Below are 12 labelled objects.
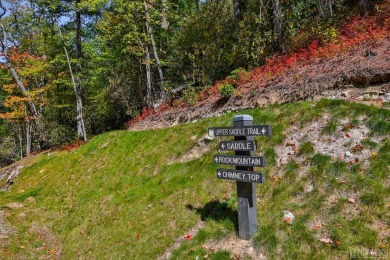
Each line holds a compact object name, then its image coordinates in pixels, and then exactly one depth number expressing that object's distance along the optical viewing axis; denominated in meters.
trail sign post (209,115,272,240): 5.68
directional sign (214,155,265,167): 5.47
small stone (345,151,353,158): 6.44
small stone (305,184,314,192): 6.24
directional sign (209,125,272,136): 5.39
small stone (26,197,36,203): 13.86
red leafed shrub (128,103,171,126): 18.53
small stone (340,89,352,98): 8.77
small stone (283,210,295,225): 5.74
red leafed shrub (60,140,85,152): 19.72
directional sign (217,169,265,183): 5.54
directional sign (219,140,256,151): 5.69
